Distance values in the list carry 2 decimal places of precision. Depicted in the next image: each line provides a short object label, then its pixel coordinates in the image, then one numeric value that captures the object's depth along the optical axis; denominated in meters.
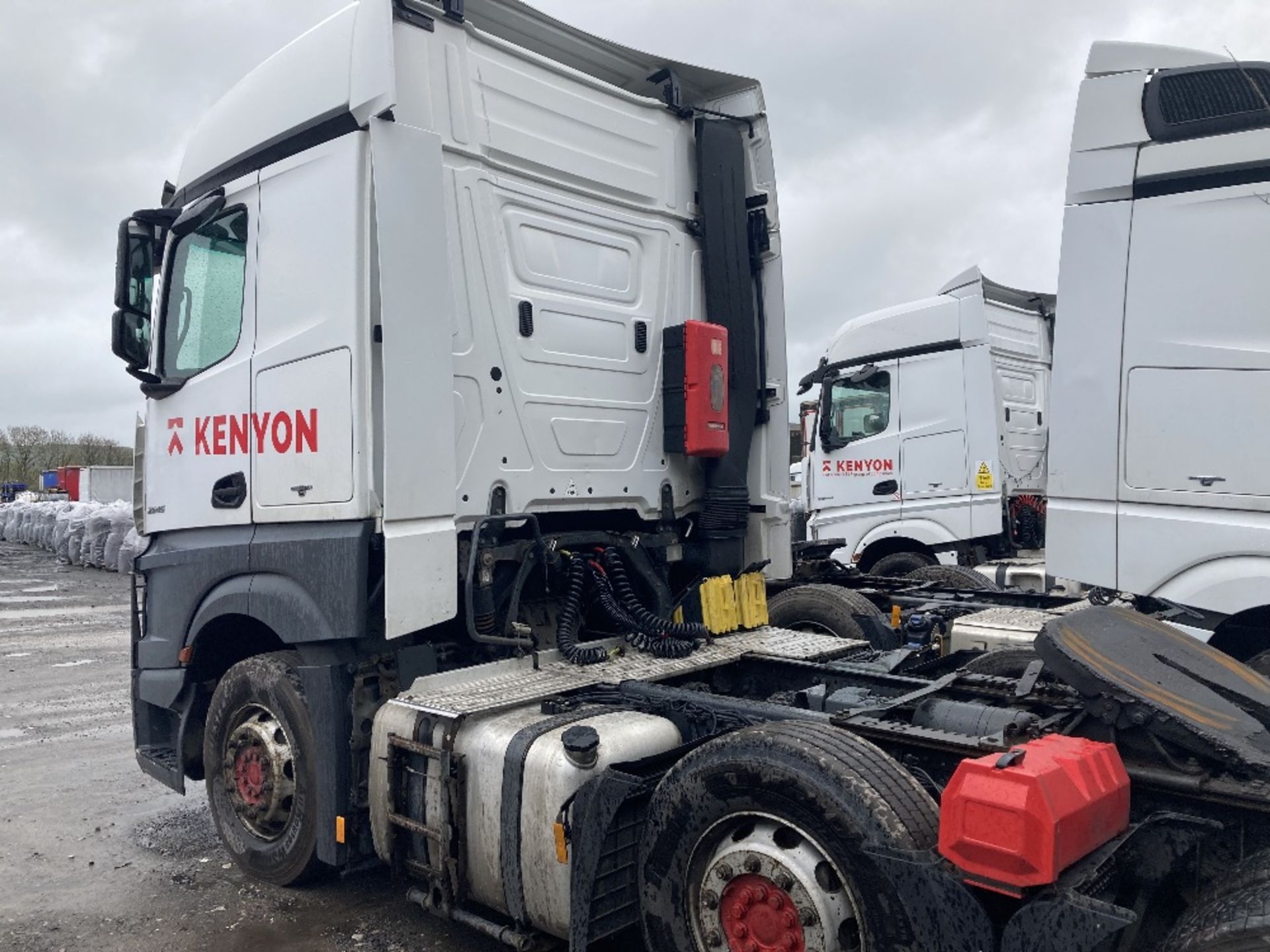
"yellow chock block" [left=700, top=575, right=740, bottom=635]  4.89
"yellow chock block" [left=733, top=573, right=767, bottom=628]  5.04
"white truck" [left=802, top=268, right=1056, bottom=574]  8.98
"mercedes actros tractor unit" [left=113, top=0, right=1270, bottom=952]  2.48
